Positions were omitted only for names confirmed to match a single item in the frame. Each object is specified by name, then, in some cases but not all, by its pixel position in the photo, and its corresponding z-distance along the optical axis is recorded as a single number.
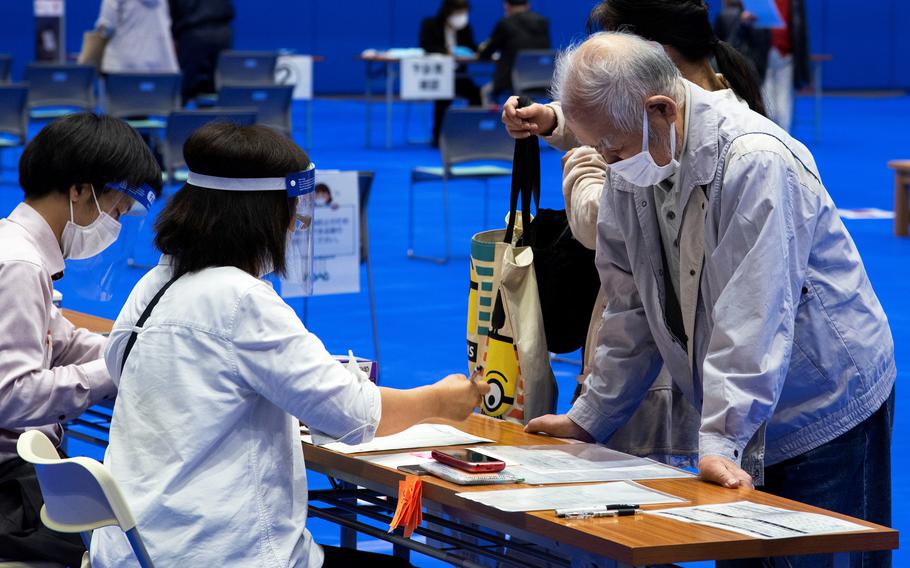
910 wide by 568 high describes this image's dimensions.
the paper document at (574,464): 4.70
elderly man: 4.46
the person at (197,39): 25.01
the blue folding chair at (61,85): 21.02
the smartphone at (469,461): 4.64
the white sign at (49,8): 28.21
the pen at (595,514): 4.12
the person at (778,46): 27.37
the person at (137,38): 22.77
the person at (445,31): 27.52
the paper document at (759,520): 3.96
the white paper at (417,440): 5.11
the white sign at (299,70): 25.90
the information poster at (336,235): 10.43
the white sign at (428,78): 24.92
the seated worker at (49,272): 5.14
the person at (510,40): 26.06
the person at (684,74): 5.43
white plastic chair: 4.03
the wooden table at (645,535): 3.83
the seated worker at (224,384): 4.20
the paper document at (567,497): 4.26
